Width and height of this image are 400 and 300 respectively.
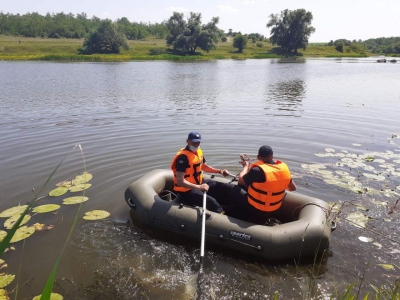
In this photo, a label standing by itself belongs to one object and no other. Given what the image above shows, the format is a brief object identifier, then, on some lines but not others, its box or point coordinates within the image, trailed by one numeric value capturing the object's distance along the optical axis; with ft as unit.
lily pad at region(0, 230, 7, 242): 15.76
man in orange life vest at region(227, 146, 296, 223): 14.79
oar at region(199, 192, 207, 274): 13.76
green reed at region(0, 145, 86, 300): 3.48
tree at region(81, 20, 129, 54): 181.06
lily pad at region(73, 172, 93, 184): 22.03
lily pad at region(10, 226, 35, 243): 15.87
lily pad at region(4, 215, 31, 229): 16.78
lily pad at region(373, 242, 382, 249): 15.59
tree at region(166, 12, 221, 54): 186.70
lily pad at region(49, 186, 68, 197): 20.42
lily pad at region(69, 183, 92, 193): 20.79
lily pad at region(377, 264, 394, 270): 14.01
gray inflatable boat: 14.32
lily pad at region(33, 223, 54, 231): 16.98
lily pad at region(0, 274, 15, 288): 13.00
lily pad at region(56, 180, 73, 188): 21.44
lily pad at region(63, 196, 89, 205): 19.33
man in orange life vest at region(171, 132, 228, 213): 16.89
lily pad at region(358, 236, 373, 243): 16.01
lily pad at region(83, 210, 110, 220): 18.13
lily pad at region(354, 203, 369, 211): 18.82
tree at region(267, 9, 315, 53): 218.18
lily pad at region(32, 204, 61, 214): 18.51
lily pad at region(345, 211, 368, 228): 17.47
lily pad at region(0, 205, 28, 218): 17.86
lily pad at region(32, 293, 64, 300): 12.36
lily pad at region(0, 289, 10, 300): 12.19
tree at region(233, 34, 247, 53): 210.79
